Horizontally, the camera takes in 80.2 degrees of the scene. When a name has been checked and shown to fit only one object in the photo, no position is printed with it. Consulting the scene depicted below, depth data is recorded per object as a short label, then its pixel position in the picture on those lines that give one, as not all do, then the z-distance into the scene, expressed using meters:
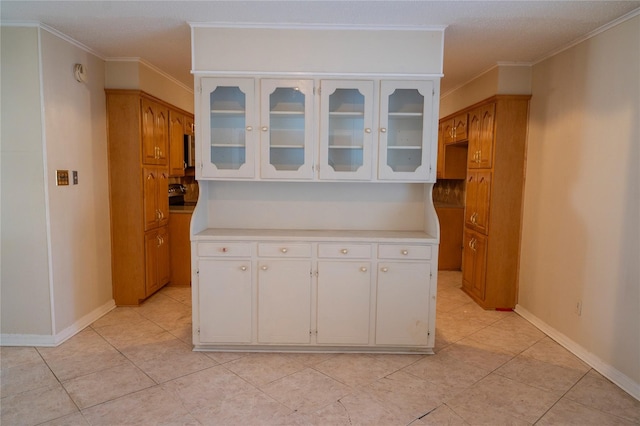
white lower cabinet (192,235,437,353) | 2.92
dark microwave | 5.06
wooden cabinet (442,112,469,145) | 4.63
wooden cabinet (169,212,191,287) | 4.58
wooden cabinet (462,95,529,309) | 3.81
